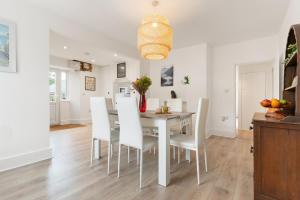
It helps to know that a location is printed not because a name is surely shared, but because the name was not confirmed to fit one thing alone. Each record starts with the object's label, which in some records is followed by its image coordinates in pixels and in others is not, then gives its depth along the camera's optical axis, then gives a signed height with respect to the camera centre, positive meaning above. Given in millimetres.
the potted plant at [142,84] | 2555 +228
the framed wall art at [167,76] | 5055 +699
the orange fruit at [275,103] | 1656 -41
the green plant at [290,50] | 1682 +529
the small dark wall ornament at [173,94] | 4742 +126
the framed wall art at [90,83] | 6781 +658
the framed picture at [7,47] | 2314 +741
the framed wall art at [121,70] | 6332 +1119
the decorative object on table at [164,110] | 2566 -174
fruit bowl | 1654 -81
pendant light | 2246 +875
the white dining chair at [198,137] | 2052 -512
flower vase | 2680 -73
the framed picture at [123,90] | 6583 +363
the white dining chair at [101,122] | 2344 -335
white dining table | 1958 -567
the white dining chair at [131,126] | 1970 -331
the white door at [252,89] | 5138 +308
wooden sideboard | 1252 -474
